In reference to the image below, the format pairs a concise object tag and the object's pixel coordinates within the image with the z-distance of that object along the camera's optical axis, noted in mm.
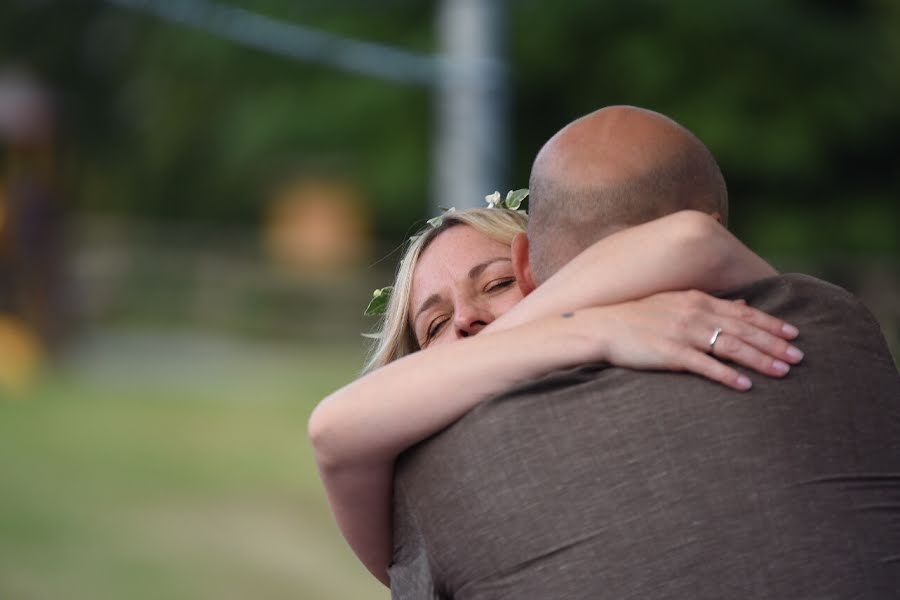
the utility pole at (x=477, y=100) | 14127
